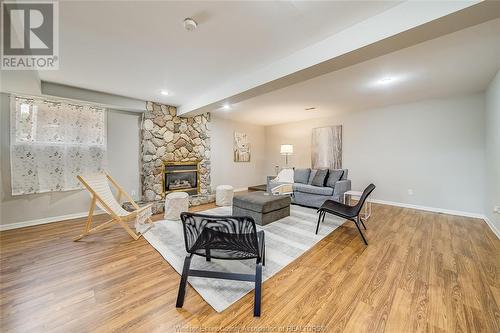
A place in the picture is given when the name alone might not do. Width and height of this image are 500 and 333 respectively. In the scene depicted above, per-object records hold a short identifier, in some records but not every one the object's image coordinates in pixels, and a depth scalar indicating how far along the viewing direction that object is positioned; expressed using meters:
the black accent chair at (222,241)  1.53
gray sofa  4.13
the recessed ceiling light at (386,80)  3.12
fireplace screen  4.77
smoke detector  1.76
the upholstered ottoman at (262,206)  3.23
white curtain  3.20
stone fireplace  4.39
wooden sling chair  2.64
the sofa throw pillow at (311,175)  4.90
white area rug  1.70
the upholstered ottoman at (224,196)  4.60
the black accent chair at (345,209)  2.76
